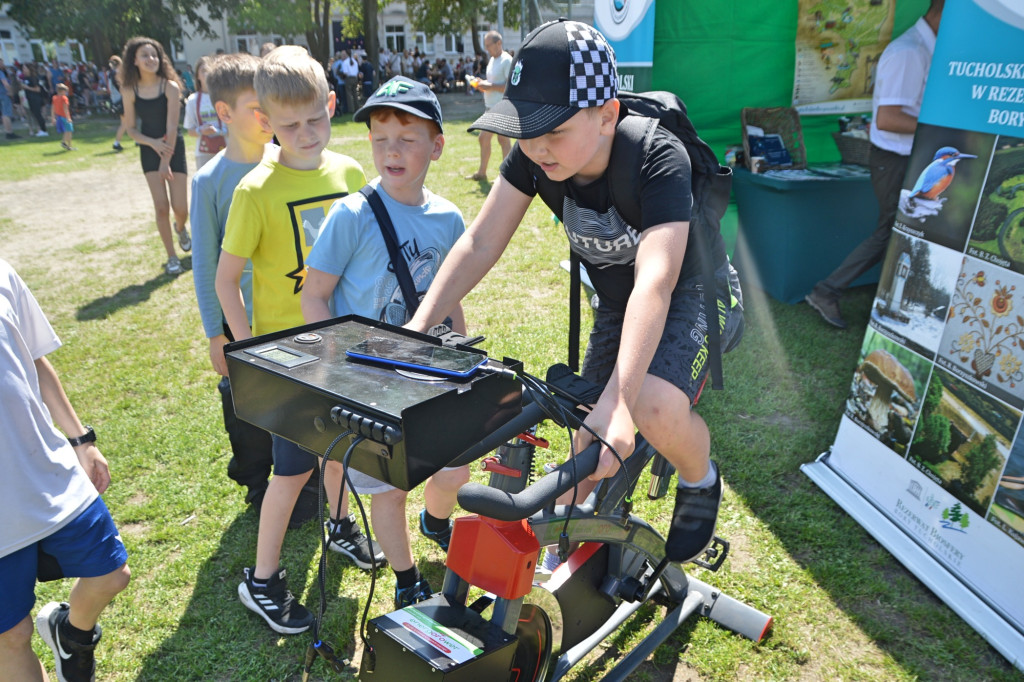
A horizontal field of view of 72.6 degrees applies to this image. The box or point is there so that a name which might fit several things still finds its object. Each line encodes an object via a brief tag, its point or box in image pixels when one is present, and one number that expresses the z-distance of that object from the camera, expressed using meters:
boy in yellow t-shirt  2.59
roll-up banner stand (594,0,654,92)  5.59
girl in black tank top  7.04
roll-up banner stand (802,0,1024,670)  2.56
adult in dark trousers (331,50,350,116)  22.95
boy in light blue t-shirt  2.34
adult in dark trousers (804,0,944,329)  4.59
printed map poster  6.11
